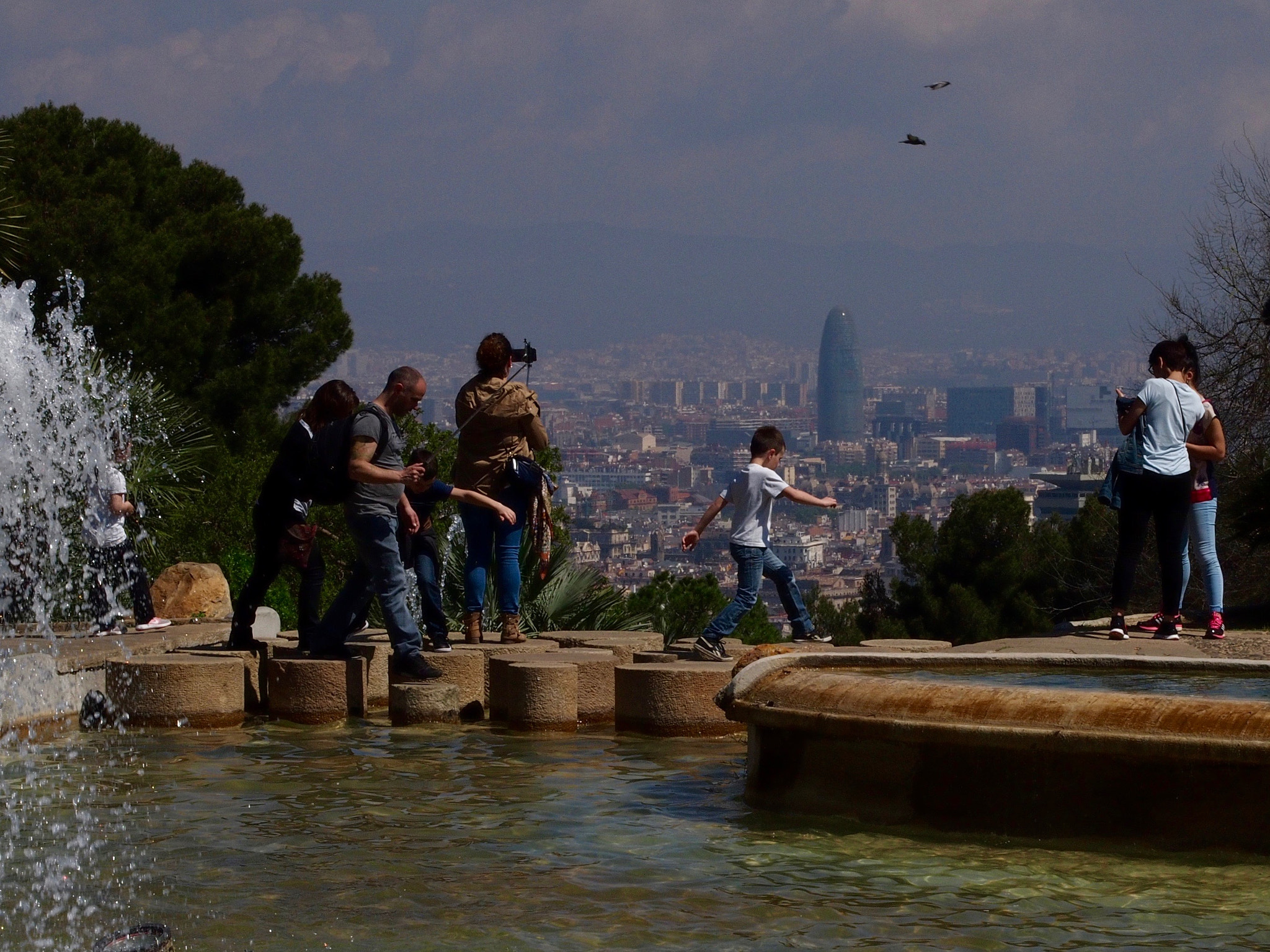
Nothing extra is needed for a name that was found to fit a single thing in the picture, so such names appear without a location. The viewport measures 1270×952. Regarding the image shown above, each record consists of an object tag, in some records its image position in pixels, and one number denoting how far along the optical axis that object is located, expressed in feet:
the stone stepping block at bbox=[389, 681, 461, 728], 53.70
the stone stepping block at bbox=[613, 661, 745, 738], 52.47
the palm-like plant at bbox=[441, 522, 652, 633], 70.88
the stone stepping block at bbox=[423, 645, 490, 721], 56.18
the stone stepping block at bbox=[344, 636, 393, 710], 56.65
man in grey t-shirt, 52.71
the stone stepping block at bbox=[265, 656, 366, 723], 54.28
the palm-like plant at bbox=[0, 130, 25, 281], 103.32
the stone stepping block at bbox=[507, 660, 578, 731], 53.13
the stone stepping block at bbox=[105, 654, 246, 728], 53.09
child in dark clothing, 57.46
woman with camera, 59.37
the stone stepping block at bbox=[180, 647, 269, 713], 56.65
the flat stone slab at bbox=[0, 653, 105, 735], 50.09
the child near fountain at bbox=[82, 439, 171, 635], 64.55
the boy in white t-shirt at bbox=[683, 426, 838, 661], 56.75
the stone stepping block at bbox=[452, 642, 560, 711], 57.46
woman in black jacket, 56.56
